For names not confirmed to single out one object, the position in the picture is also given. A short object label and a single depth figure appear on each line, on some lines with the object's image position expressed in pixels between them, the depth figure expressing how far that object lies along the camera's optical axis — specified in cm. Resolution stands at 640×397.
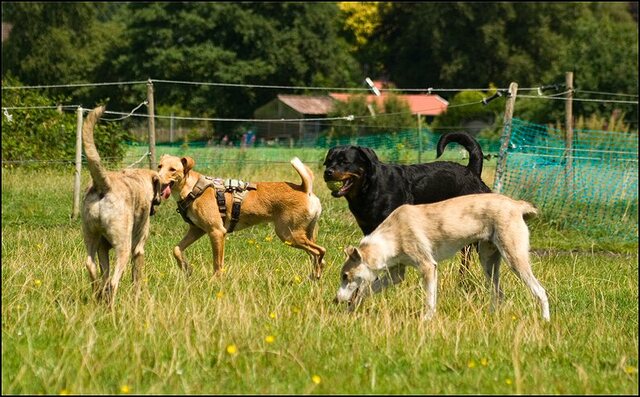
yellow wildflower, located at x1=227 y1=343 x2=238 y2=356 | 1119
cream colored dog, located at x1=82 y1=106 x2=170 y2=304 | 1396
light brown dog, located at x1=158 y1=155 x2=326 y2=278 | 1922
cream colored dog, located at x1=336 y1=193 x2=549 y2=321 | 1542
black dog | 1902
